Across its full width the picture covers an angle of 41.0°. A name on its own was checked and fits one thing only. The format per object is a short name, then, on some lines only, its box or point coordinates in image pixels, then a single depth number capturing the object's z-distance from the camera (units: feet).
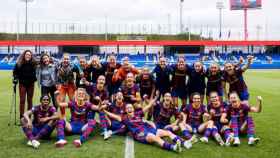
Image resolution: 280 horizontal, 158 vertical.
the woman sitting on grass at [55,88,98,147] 25.23
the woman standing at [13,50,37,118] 30.14
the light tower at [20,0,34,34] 239.09
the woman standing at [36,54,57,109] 30.96
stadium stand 156.04
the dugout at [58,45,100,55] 168.35
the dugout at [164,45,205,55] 169.89
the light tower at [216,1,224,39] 261.32
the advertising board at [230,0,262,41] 193.77
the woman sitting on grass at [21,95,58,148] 24.57
